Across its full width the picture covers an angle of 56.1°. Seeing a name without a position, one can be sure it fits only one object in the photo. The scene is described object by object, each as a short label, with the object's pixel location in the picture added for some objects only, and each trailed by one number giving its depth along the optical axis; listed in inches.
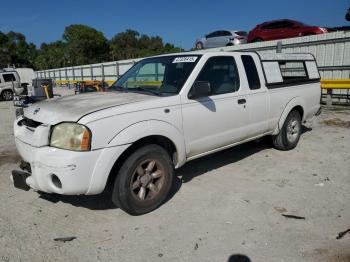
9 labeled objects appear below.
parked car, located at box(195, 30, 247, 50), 775.7
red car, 587.2
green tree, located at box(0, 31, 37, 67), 3235.0
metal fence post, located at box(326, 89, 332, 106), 466.0
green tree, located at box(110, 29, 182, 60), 3329.2
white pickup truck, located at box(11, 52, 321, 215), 129.5
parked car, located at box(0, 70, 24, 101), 796.6
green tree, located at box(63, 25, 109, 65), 2773.1
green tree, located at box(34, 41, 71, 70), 2728.8
